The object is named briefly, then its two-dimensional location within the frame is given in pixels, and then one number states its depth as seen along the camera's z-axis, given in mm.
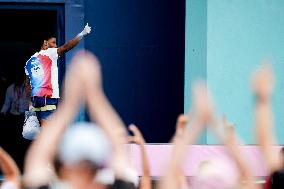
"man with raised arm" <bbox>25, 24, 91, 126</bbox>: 17781
